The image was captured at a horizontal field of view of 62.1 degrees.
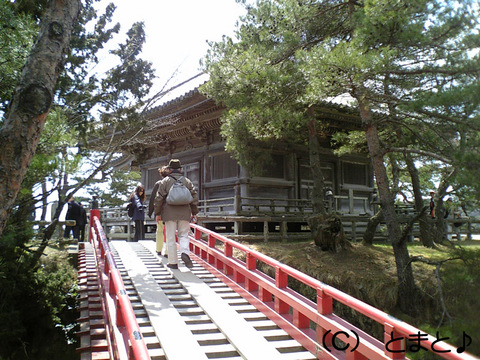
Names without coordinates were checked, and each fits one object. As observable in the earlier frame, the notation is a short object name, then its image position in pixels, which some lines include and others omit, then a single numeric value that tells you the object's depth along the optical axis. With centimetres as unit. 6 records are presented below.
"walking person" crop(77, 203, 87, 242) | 1329
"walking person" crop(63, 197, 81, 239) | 1331
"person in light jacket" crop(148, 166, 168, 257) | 740
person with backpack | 657
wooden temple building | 1257
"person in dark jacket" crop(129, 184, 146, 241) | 1052
